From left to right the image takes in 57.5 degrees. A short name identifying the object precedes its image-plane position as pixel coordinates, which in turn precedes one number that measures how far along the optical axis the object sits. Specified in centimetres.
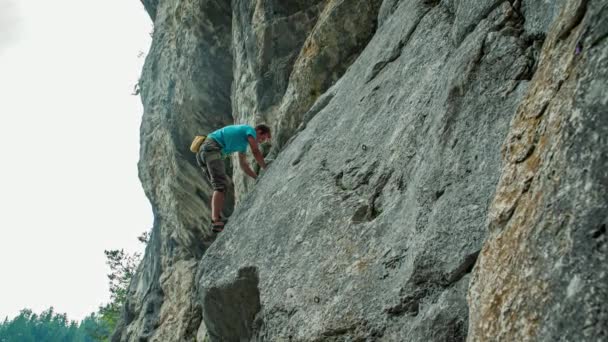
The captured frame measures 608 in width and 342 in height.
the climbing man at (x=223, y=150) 1170
